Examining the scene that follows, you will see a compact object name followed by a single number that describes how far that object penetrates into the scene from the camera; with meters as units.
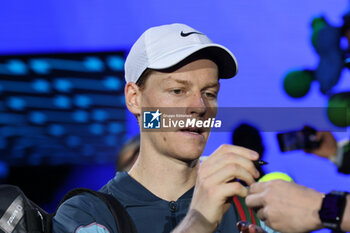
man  3.23
